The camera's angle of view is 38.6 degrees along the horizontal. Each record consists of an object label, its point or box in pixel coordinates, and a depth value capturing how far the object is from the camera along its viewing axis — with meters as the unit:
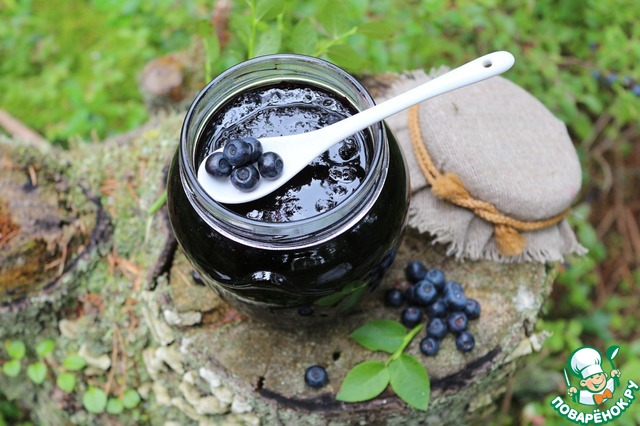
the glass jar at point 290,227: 0.35
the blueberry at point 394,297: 0.46
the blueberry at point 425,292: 0.45
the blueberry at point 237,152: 0.35
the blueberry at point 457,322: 0.45
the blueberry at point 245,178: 0.35
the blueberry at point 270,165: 0.35
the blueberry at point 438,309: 0.45
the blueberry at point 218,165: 0.35
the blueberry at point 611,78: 0.63
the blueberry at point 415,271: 0.46
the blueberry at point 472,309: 0.45
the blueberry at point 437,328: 0.45
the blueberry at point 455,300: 0.45
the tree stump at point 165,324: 0.44
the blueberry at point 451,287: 0.46
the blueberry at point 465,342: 0.44
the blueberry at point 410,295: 0.45
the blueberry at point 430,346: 0.44
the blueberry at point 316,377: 0.43
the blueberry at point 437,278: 0.45
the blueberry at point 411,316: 0.45
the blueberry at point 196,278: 0.47
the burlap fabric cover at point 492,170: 0.46
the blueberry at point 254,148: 0.35
